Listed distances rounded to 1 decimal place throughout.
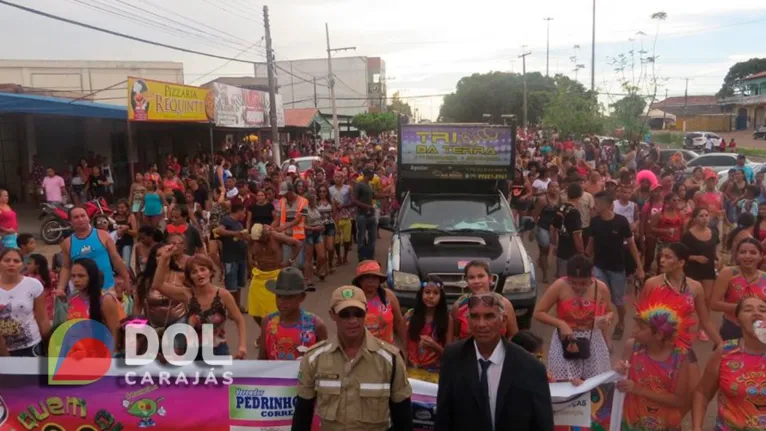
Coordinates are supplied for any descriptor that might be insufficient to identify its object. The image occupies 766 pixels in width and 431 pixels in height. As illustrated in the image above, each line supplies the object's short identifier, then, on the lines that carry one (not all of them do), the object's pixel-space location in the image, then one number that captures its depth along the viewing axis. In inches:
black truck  298.0
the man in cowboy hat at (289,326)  174.1
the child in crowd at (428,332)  182.9
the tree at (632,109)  1144.8
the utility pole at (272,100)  1043.3
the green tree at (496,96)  3206.2
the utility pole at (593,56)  1746.3
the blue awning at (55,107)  595.8
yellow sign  661.9
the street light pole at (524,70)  2508.1
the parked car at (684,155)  1008.9
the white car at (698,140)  1763.0
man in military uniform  130.2
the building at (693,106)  3463.6
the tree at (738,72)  3715.3
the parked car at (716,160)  951.0
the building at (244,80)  2851.4
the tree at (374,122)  2839.6
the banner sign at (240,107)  898.7
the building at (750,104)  2666.6
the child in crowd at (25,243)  283.3
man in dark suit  117.3
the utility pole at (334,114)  1676.9
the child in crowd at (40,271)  247.0
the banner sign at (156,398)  171.6
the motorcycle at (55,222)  579.8
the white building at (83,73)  1700.3
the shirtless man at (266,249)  276.1
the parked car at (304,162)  873.8
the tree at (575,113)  1535.4
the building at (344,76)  3816.4
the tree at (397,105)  5271.2
